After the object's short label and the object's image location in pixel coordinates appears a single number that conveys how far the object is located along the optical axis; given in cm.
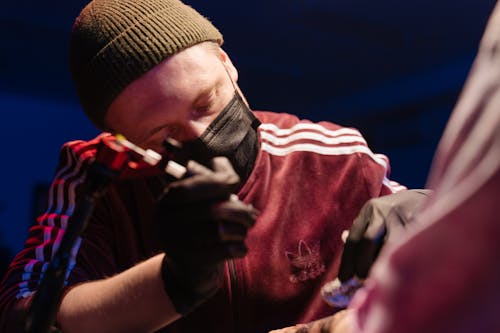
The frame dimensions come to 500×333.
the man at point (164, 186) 176
